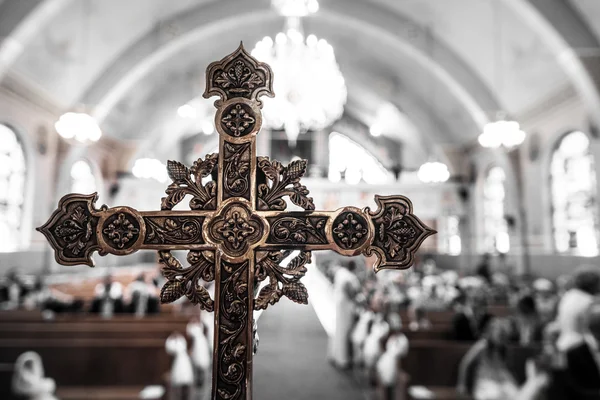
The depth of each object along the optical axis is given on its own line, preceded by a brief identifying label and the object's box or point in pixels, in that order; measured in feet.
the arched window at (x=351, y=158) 70.33
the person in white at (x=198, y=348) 16.89
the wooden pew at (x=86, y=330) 15.80
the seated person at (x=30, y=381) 10.82
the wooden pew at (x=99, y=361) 13.51
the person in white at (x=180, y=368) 14.03
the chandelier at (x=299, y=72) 27.14
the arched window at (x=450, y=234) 56.54
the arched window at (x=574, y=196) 35.40
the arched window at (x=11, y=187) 35.70
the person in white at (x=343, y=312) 19.62
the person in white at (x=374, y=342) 15.92
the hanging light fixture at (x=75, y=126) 31.07
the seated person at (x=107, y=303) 21.94
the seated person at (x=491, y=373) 11.29
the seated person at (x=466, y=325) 14.99
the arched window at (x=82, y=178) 47.10
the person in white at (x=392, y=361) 13.56
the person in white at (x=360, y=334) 18.52
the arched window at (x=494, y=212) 49.17
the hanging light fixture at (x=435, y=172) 42.93
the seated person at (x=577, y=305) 11.34
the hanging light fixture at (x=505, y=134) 33.12
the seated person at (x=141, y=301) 22.34
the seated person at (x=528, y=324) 16.22
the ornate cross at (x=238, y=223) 3.94
